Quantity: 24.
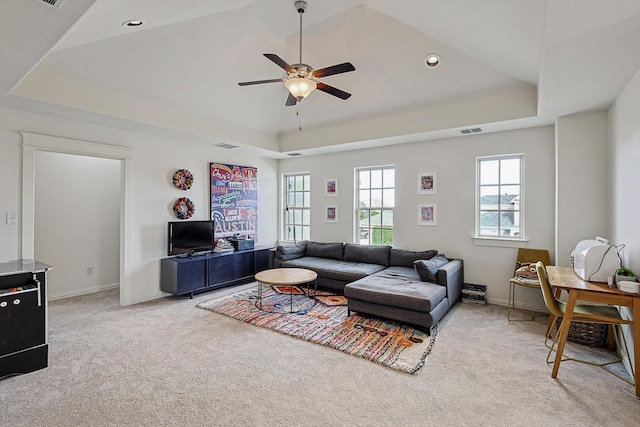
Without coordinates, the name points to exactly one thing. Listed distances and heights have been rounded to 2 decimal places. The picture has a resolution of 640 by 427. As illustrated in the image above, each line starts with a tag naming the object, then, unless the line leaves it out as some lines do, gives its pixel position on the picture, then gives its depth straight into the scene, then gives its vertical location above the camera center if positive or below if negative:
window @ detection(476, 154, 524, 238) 4.46 +0.25
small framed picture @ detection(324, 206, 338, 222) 6.17 -0.02
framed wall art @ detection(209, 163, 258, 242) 5.66 +0.25
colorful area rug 2.98 -1.31
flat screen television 4.91 -0.40
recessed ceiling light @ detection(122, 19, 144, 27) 2.44 +1.48
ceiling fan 2.77 +1.26
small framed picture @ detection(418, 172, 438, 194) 5.06 +0.50
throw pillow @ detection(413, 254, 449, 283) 4.00 -0.72
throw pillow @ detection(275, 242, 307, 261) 5.62 -0.70
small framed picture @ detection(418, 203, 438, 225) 5.05 -0.01
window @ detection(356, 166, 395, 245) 5.60 +0.16
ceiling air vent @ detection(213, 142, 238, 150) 5.42 +1.18
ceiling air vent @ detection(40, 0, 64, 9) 1.70 +1.14
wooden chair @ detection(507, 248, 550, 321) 4.18 -0.61
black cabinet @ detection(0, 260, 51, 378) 2.60 -0.93
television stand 4.70 -0.94
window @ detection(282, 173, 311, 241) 6.71 +0.13
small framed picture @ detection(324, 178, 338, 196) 6.16 +0.52
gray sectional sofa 3.51 -0.88
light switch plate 3.52 -0.07
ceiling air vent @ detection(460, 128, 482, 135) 4.40 +1.19
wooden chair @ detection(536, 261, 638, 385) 2.57 -0.84
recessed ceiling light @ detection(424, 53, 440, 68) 3.83 +1.89
